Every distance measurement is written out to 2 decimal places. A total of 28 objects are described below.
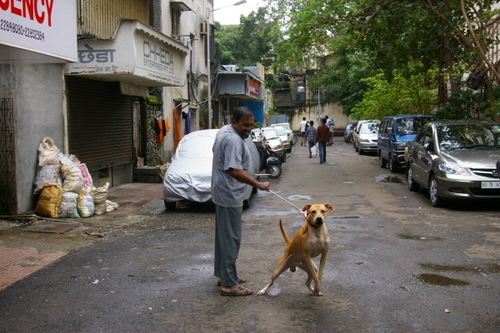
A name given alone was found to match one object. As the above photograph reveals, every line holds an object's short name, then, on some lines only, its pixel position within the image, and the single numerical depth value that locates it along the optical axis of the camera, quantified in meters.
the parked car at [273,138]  20.32
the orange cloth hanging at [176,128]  19.44
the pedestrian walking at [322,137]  19.91
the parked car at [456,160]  9.46
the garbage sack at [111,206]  10.25
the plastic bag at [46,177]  9.48
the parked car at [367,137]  25.05
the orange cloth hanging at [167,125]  17.81
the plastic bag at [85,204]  9.45
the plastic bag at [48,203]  9.16
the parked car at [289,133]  28.36
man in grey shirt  4.97
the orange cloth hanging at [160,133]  17.08
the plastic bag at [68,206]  9.26
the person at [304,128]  32.12
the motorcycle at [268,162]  15.49
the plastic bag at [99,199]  9.80
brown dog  4.73
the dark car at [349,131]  36.34
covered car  9.96
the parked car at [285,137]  25.81
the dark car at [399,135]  16.55
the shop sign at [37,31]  5.52
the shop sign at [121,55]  11.00
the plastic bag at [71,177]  9.61
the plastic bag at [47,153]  9.62
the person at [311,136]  23.73
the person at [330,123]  28.56
